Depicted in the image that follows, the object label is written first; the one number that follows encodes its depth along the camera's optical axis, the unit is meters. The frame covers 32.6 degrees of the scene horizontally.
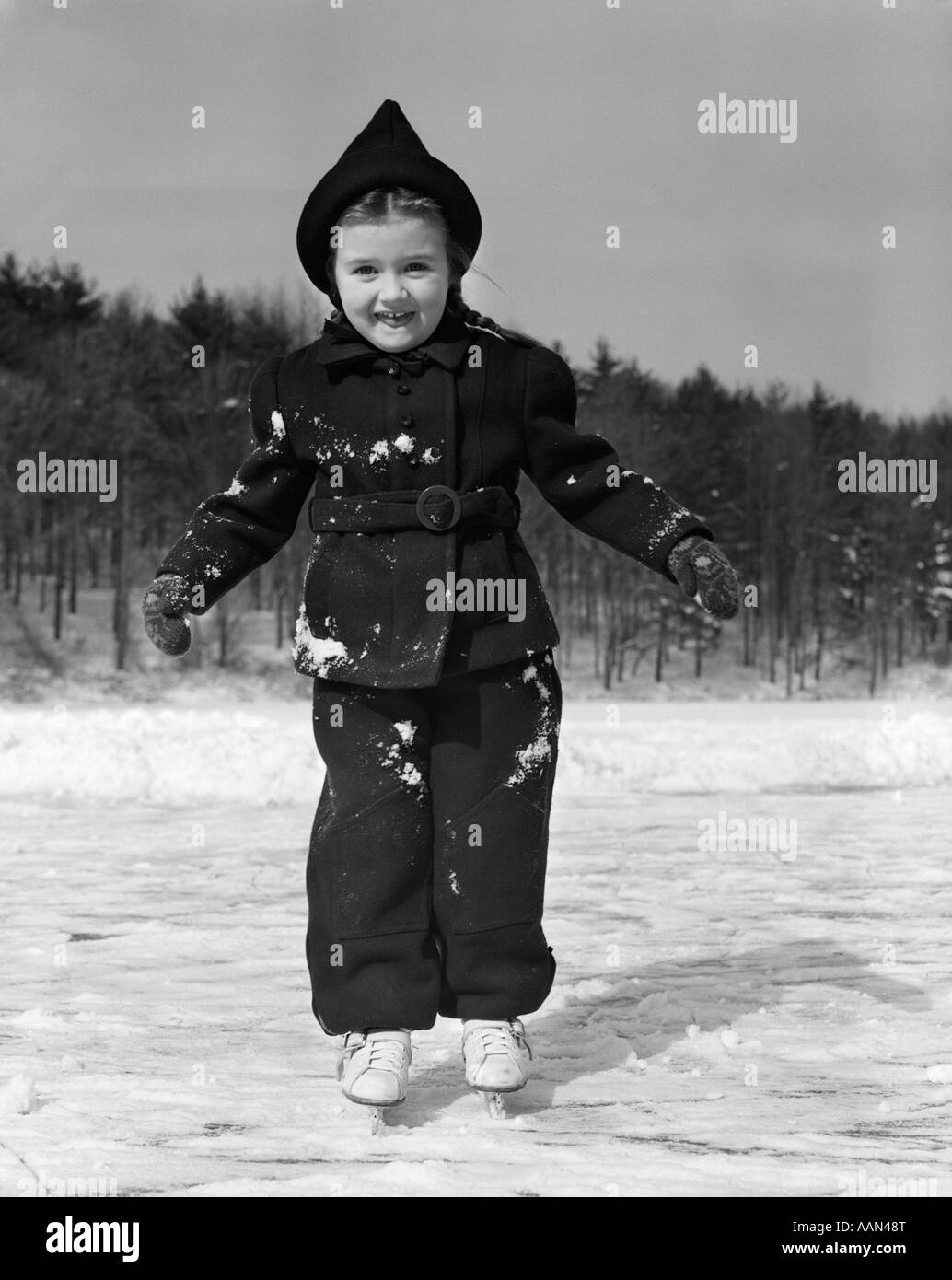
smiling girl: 3.05
